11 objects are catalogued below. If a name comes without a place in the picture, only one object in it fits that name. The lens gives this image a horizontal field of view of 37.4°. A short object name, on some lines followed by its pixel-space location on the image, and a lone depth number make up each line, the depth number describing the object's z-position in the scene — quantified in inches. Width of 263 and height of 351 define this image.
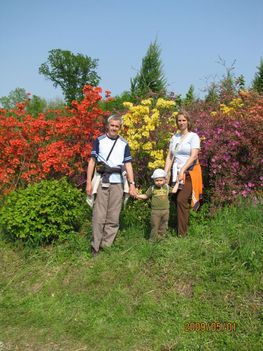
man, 175.0
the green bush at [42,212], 195.2
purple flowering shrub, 201.2
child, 176.7
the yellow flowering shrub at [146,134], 220.1
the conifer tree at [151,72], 627.5
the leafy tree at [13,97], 1533.7
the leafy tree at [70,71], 1557.6
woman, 175.8
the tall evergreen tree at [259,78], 637.3
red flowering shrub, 245.4
